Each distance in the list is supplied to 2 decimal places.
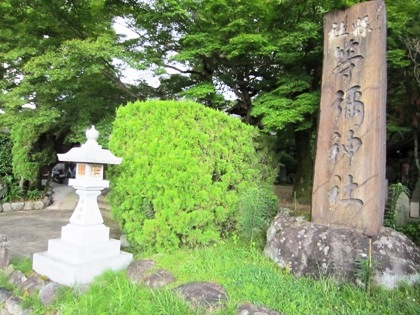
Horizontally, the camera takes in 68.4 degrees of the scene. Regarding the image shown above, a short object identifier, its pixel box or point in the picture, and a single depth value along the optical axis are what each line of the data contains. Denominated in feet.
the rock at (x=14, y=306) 11.48
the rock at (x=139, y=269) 12.82
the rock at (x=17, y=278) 12.92
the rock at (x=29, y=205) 30.46
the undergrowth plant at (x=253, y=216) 14.93
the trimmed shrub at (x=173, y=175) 14.46
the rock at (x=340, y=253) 12.01
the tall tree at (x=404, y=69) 20.47
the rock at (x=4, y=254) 13.74
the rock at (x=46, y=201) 32.45
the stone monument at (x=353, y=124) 13.96
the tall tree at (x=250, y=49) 21.75
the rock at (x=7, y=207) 29.19
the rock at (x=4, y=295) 12.03
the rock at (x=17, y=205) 29.68
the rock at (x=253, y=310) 9.42
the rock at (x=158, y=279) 11.92
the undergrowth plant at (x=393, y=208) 17.75
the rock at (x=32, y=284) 12.31
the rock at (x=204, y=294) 9.99
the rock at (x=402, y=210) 21.18
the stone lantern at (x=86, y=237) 12.94
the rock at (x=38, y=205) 31.19
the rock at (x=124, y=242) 16.74
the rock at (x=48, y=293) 11.55
